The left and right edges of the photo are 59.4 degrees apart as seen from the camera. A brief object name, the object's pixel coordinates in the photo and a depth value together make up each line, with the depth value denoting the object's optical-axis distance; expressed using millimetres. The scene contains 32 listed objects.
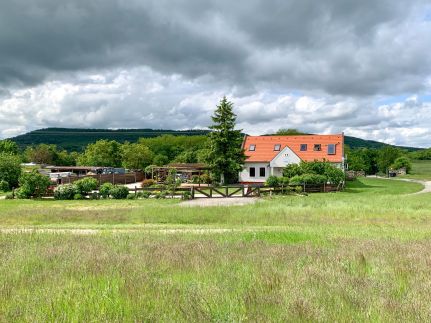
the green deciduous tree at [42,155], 121750
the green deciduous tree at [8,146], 122500
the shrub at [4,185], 45844
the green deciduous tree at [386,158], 109000
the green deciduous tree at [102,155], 101188
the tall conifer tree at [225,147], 51750
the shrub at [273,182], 41688
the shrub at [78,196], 36891
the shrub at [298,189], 39644
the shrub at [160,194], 36875
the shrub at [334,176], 43969
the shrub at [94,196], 37253
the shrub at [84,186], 37806
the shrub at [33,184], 37688
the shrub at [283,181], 41834
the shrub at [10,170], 48094
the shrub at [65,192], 37000
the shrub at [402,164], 103438
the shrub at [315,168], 44906
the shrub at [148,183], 51609
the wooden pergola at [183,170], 63625
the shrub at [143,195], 37216
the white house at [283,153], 53688
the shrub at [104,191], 37344
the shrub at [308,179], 41338
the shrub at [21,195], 37469
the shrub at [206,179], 56934
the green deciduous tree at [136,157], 95312
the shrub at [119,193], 36906
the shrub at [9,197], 37178
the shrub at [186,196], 35656
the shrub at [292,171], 45844
